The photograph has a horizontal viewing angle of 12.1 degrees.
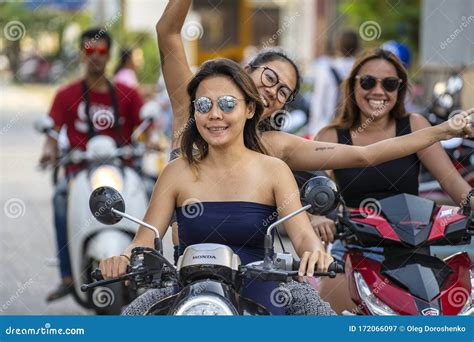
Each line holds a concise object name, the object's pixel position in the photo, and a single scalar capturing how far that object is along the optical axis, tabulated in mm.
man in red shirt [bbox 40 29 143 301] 15358
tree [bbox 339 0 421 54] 42613
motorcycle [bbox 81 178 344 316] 6135
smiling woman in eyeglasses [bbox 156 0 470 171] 8793
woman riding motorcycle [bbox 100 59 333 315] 7515
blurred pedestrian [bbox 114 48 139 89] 25546
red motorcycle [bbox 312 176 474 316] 8190
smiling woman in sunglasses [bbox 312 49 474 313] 10295
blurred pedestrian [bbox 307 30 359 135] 23365
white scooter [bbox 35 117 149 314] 13612
